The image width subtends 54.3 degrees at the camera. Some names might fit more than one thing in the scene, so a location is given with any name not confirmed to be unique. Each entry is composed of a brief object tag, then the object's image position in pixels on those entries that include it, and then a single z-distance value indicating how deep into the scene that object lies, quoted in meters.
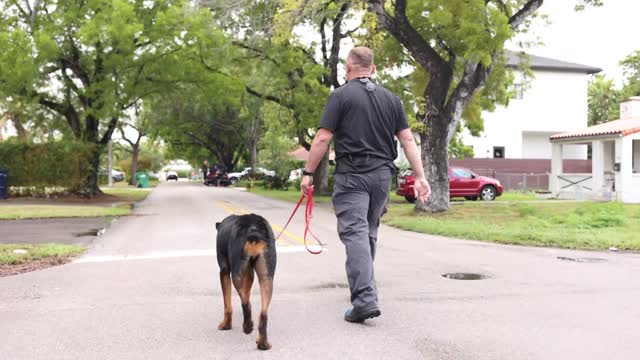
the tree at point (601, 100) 52.29
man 5.10
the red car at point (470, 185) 26.09
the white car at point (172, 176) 93.93
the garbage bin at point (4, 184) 25.22
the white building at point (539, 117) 40.00
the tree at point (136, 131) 59.90
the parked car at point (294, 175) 42.09
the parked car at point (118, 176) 67.44
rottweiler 4.44
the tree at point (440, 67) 17.83
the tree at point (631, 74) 50.74
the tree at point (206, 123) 27.58
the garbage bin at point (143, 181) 48.84
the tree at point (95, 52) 22.16
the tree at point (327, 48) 24.68
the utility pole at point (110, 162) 45.62
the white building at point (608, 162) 22.16
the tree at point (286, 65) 23.97
